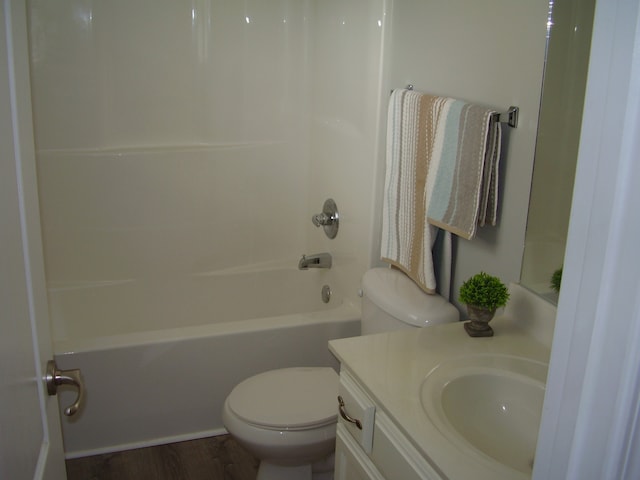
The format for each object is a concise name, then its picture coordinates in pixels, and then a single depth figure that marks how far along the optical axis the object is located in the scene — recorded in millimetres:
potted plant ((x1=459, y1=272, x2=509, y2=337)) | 1504
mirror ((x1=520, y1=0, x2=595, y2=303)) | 1410
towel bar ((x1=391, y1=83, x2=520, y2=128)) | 1582
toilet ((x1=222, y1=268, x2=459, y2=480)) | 1799
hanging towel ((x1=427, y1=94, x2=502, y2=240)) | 1604
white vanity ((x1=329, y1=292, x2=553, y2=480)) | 1157
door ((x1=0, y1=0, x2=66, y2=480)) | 765
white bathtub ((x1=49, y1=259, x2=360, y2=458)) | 2197
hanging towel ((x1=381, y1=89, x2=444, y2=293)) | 1846
